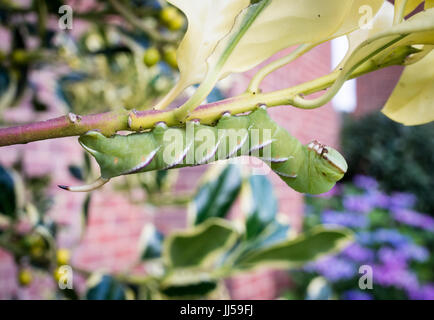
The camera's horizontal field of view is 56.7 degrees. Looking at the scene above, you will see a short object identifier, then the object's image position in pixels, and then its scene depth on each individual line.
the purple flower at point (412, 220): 3.04
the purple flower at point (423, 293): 2.20
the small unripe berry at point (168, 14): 0.79
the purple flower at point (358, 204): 3.07
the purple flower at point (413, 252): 2.44
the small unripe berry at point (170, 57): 0.76
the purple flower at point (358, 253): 2.51
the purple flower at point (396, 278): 2.26
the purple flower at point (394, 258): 2.34
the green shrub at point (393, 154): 4.38
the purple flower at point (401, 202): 3.33
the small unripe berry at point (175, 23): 0.79
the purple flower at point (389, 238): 2.48
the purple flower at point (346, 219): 2.86
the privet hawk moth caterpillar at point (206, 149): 0.21
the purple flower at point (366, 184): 3.84
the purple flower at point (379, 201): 3.40
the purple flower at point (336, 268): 2.52
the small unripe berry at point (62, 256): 0.75
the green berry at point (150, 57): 0.73
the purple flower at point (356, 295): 2.42
